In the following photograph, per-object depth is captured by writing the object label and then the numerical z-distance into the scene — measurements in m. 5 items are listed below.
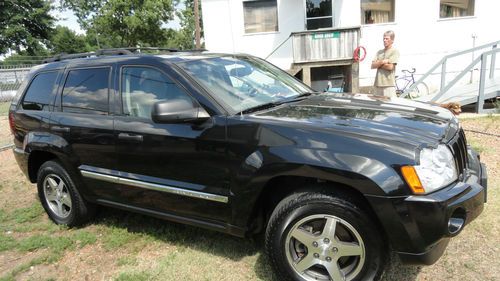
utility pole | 17.19
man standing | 7.05
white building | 14.07
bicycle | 14.75
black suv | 2.40
